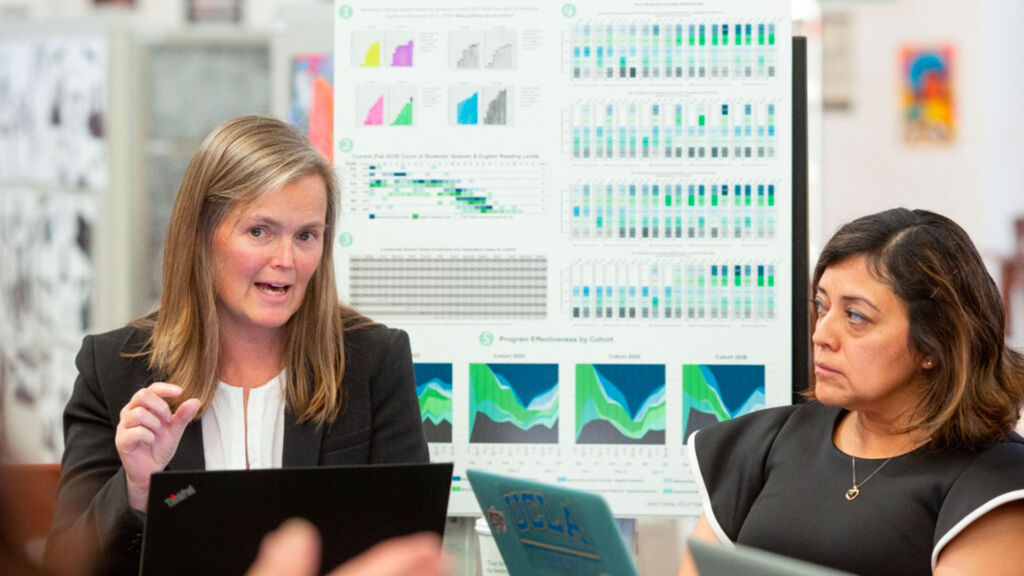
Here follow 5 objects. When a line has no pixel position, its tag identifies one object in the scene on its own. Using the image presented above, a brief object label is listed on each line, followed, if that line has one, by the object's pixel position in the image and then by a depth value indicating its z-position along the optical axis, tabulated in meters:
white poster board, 5.30
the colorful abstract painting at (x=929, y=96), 13.01
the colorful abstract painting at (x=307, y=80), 6.25
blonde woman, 4.35
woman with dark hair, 3.87
